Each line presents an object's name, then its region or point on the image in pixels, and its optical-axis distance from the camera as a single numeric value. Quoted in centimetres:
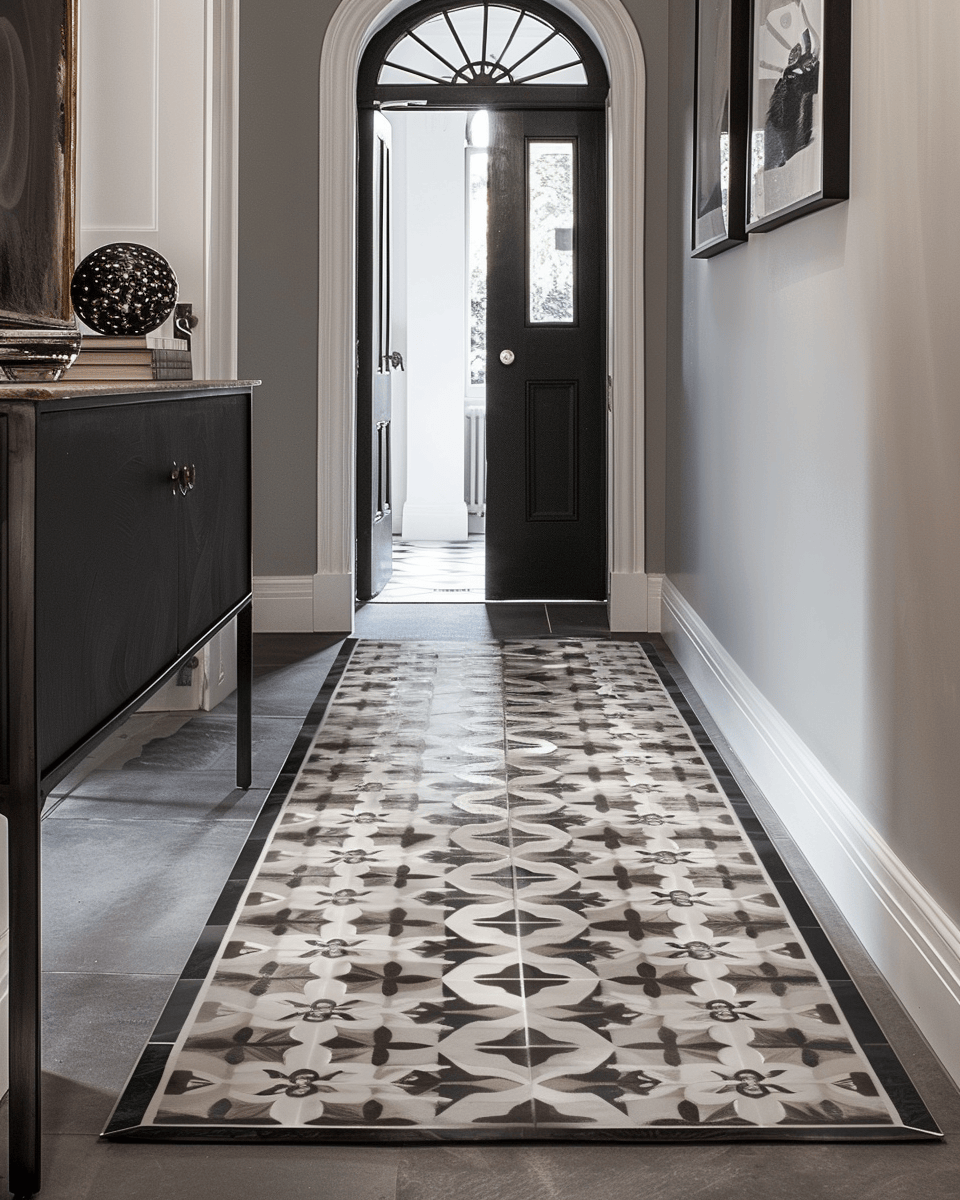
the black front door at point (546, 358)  596
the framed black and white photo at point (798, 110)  260
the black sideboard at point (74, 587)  158
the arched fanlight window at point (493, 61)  576
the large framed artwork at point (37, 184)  228
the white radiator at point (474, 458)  932
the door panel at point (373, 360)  598
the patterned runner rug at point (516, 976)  178
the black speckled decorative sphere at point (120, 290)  291
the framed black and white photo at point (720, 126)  367
